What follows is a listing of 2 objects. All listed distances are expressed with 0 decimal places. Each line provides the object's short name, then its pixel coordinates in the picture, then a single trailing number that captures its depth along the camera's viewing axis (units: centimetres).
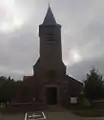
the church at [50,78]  2336
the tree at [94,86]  1960
